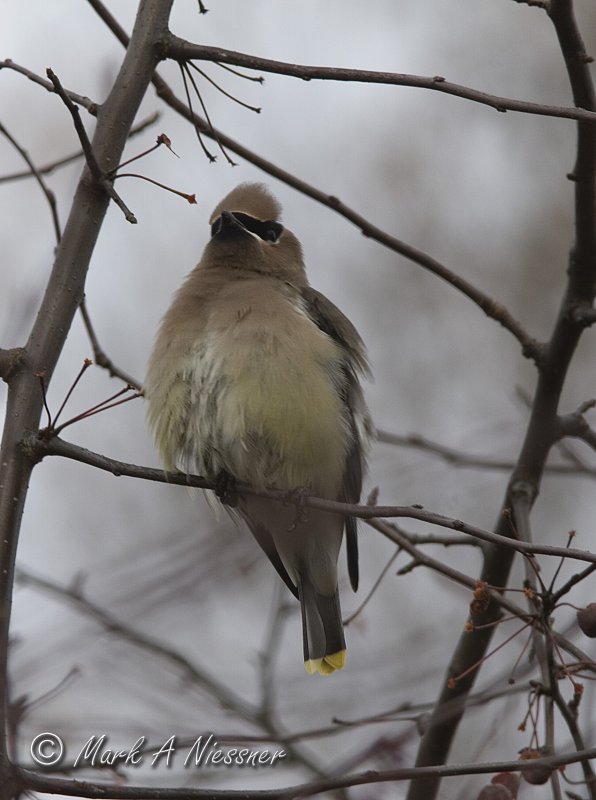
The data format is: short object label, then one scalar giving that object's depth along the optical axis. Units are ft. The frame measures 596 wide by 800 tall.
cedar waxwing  26.96
